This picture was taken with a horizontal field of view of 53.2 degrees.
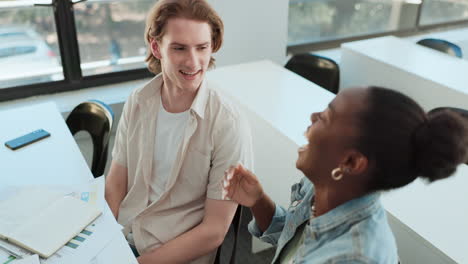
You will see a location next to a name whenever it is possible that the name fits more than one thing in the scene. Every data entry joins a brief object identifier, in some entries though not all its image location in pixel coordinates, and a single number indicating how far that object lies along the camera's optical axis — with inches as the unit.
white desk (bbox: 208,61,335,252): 84.7
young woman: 36.1
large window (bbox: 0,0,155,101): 121.2
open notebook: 55.4
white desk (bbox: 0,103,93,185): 70.2
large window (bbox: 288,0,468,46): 163.0
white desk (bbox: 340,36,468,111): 100.6
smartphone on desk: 77.7
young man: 61.6
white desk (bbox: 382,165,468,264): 56.2
